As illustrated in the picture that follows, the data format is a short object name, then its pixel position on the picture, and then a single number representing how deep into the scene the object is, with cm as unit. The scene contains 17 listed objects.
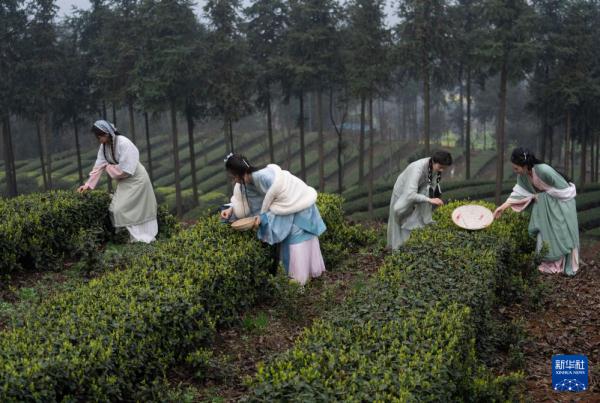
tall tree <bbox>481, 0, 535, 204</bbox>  2741
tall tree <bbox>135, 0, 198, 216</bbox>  3005
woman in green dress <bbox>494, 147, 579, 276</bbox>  884
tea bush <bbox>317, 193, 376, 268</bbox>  940
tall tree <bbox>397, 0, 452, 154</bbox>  3005
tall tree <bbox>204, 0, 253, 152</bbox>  3067
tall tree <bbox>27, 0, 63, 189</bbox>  3241
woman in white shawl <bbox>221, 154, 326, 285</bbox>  761
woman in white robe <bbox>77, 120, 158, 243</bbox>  948
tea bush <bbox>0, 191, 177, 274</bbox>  811
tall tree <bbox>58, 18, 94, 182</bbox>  3416
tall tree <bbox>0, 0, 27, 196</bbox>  3288
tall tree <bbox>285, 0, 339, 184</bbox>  3143
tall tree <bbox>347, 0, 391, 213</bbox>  3047
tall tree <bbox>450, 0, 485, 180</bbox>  2952
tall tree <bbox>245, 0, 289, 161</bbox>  3306
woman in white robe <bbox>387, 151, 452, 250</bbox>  879
